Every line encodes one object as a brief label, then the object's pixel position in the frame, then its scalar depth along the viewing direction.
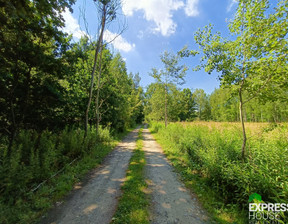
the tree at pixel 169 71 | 12.16
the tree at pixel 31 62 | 3.64
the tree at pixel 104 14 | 6.61
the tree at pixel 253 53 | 2.57
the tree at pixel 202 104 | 39.56
